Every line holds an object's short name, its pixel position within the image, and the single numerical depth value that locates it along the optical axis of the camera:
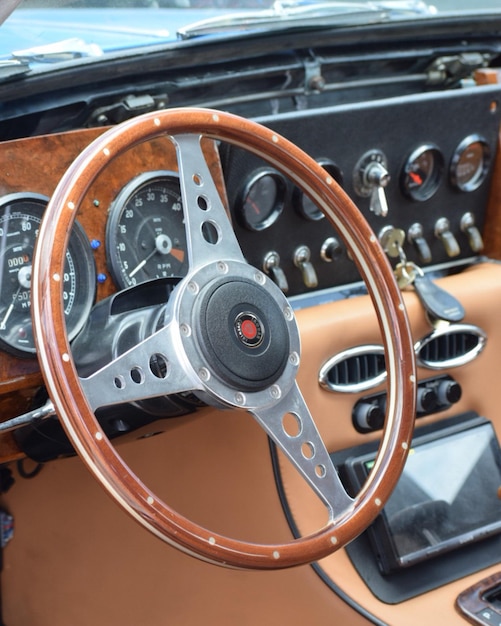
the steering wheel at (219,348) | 1.13
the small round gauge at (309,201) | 1.98
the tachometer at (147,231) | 1.58
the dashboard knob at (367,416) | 1.96
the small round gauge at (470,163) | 2.25
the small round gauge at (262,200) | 1.88
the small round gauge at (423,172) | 2.16
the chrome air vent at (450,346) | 2.06
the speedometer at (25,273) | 1.47
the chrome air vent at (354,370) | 1.91
